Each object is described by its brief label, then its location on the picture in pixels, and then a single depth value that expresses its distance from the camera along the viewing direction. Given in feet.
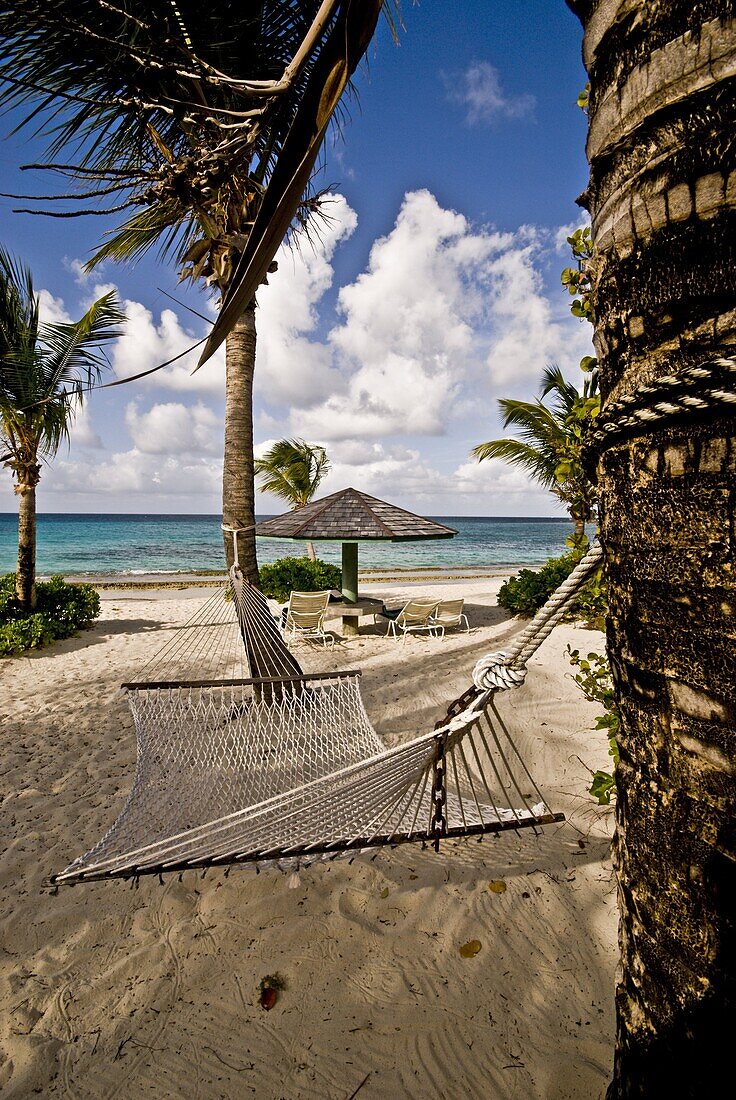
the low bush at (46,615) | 19.19
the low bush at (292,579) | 31.55
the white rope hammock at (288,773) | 5.40
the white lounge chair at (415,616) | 23.00
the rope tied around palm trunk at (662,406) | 1.94
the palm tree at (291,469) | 46.32
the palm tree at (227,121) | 2.42
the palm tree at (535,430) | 30.32
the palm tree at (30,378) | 19.71
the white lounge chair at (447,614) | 23.45
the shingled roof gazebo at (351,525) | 22.13
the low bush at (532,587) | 24.90
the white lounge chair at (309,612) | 22.34
